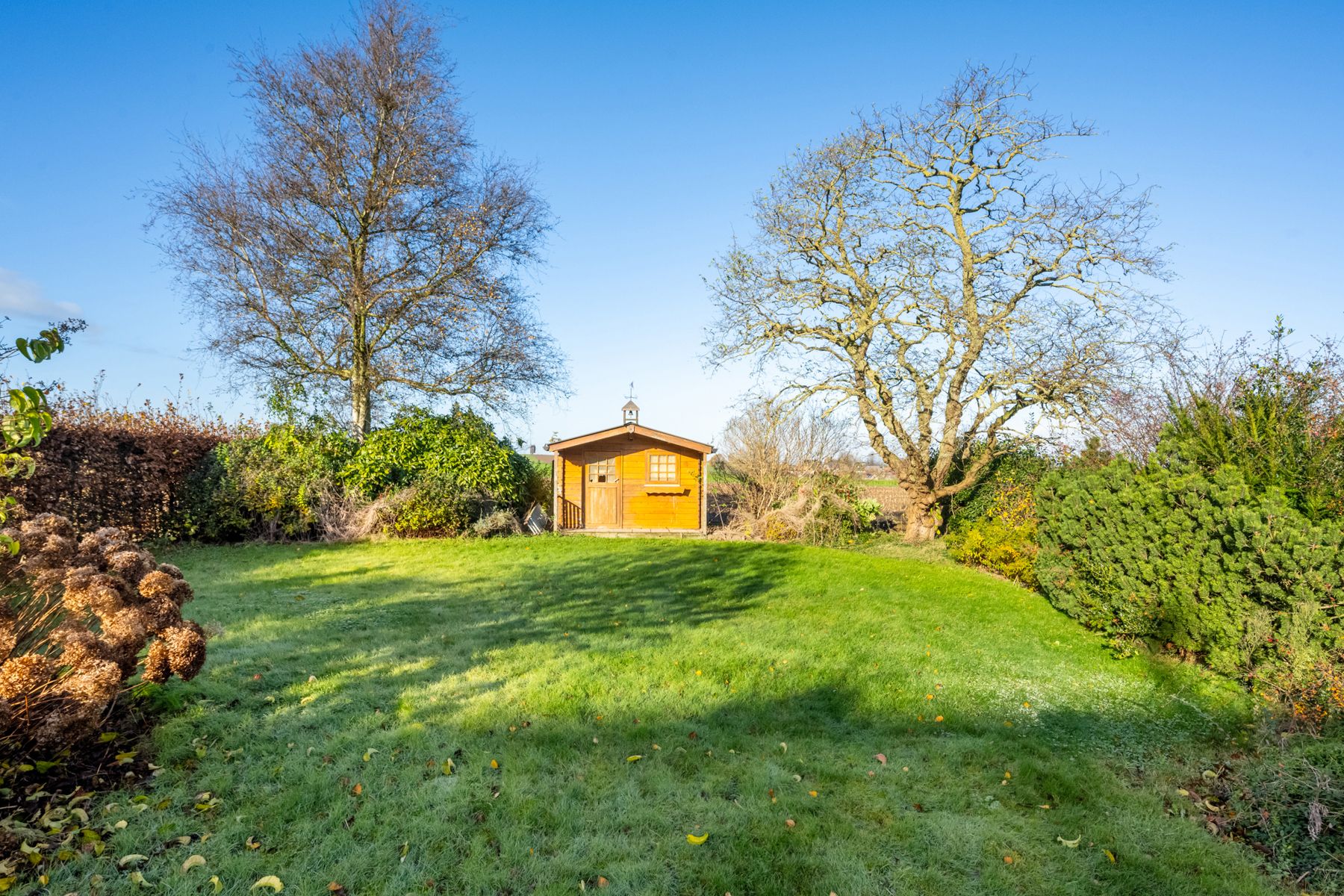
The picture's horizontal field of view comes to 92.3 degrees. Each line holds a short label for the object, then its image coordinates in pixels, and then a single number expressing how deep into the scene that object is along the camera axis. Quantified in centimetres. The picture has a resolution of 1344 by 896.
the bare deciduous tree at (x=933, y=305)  1414
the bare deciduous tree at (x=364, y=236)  1578
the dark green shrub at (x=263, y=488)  1264
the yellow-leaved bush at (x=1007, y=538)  1047
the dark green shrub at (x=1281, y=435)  610
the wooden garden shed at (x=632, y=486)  1658
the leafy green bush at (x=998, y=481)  1366
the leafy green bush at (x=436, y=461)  1400
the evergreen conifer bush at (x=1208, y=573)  526
